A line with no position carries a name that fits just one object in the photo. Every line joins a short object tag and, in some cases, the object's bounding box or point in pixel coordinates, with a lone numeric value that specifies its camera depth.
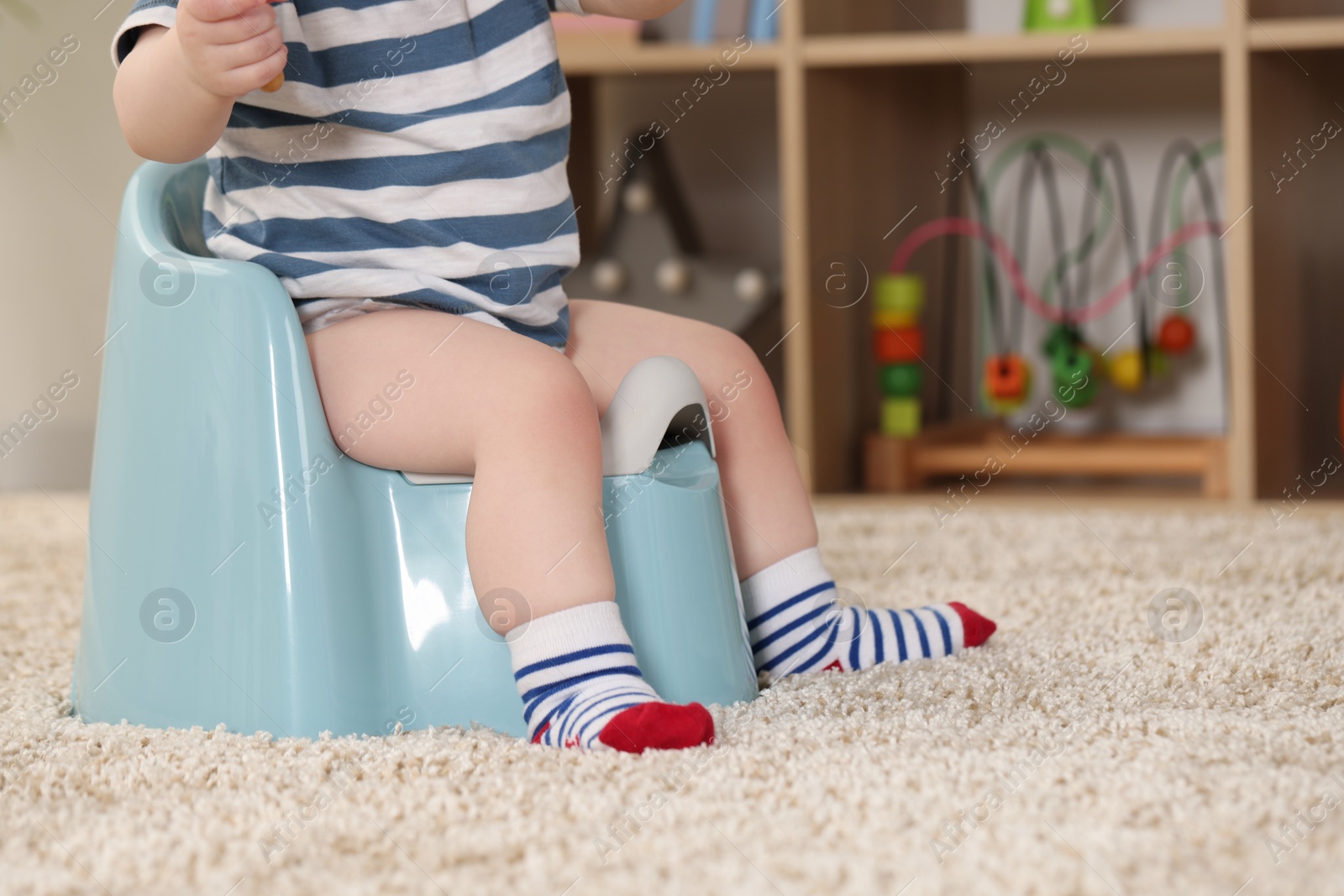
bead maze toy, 2.37
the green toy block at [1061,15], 2.35
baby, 1.65
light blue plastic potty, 1.67
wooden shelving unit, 2.22
